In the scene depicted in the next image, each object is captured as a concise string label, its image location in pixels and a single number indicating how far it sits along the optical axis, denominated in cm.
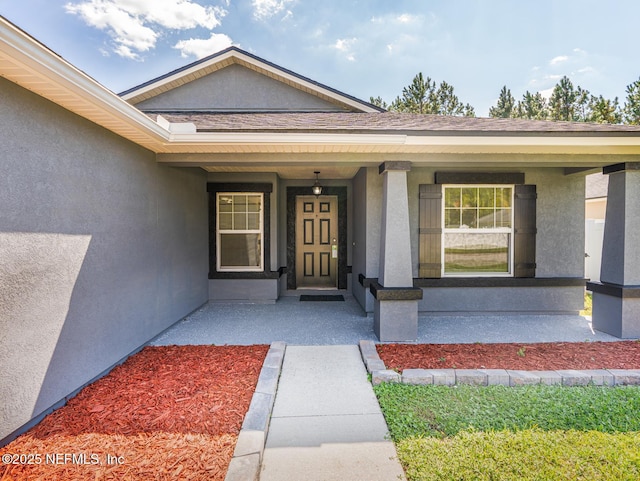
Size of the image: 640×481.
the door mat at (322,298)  678
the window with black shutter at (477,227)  556
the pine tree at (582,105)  2071
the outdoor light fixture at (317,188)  664
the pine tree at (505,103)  2316
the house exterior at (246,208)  249
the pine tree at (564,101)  2069
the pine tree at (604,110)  1830
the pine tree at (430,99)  2273
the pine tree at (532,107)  2280
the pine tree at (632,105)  1759
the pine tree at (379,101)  2578
